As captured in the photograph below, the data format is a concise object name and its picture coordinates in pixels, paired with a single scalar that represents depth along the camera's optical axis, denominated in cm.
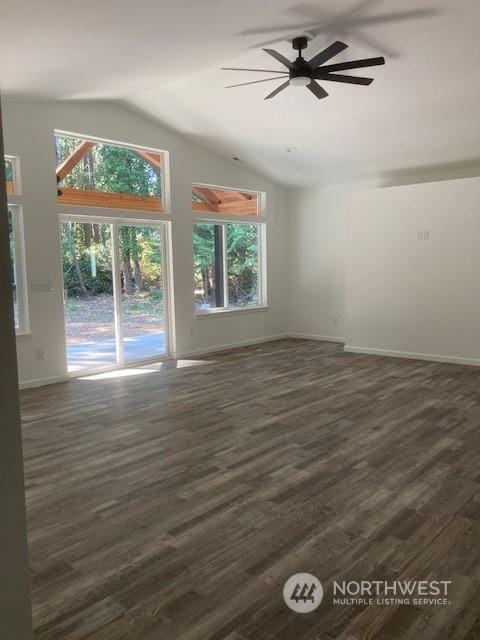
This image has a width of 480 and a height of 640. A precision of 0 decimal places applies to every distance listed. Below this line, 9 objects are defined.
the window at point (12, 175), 558
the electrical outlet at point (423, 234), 681
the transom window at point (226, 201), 780
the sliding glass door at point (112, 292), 632
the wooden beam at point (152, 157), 695
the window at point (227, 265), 792
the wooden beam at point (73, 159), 611
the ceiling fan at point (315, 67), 404
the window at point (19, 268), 563
